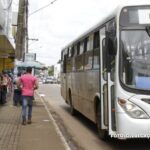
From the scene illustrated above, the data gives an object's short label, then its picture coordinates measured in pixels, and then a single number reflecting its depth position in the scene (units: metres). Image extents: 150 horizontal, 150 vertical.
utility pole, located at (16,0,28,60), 11.88
